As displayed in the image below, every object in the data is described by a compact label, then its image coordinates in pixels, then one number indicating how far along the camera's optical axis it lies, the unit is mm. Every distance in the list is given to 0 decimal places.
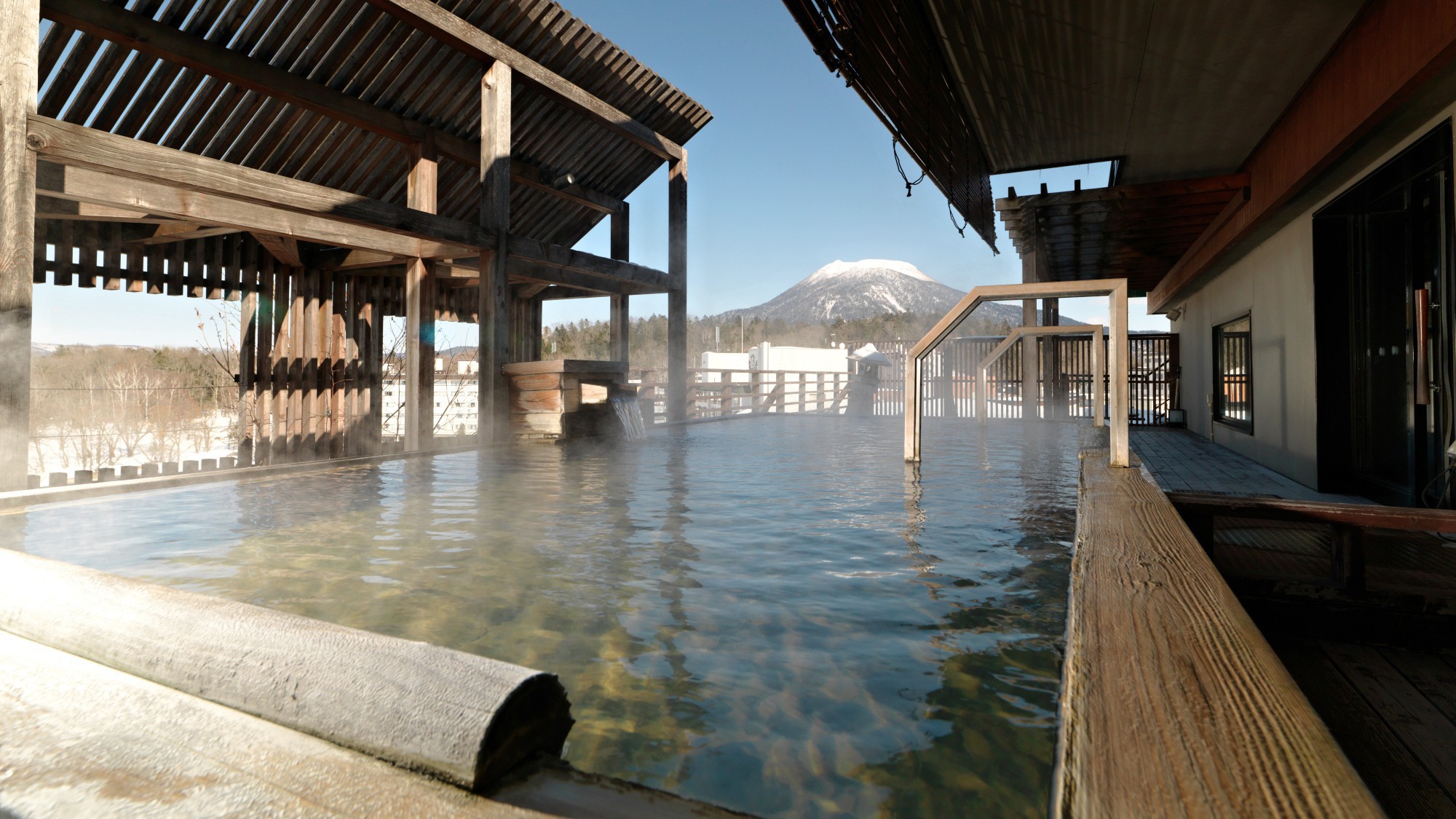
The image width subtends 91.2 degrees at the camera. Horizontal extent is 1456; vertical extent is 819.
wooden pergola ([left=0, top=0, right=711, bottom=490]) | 5180
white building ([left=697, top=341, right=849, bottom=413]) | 40328
